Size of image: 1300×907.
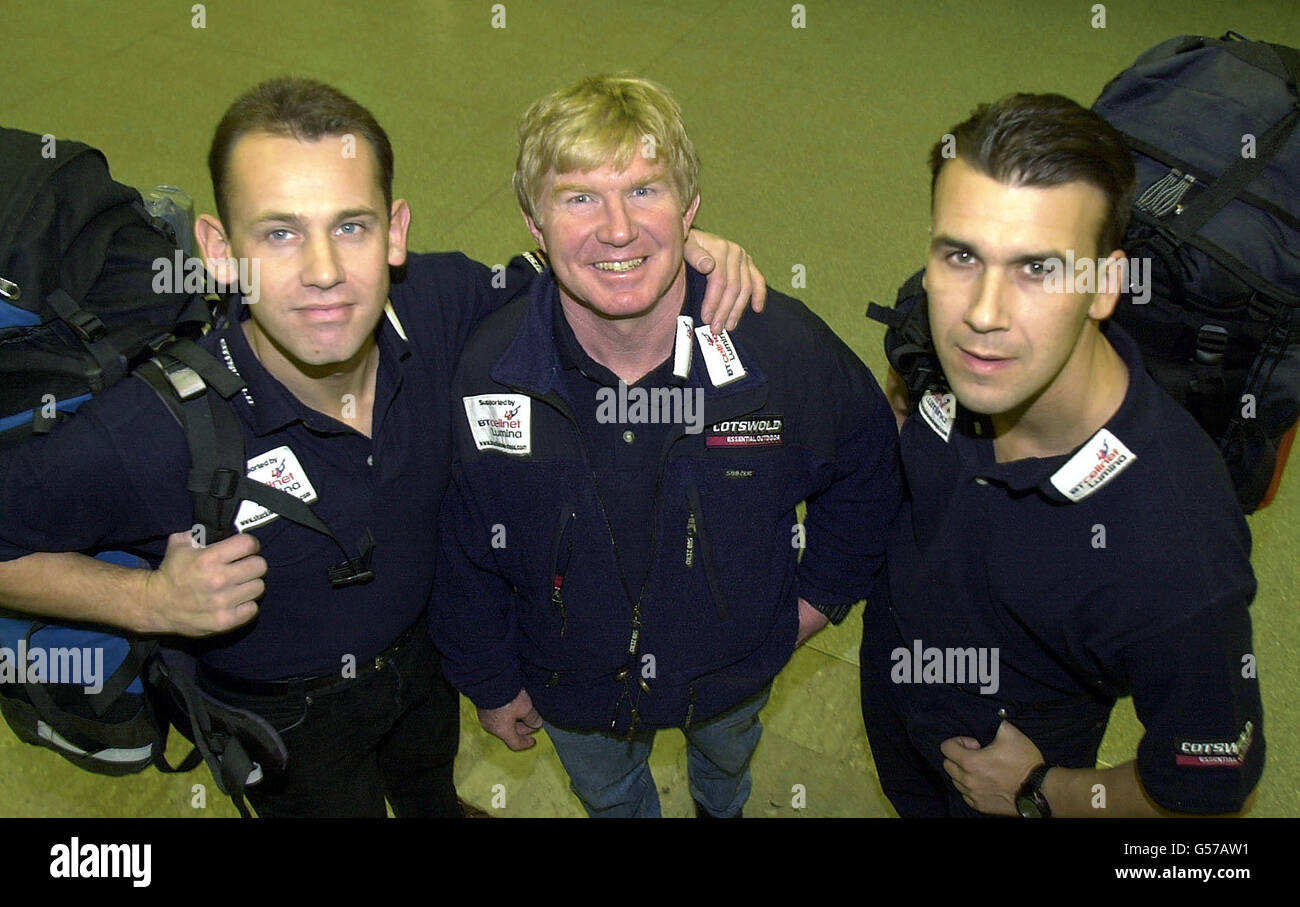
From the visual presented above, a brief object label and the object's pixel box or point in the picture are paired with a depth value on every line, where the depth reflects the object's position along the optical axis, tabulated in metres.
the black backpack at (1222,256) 1.69
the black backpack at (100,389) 1.69
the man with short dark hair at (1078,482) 1.46
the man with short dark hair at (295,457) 1.67
